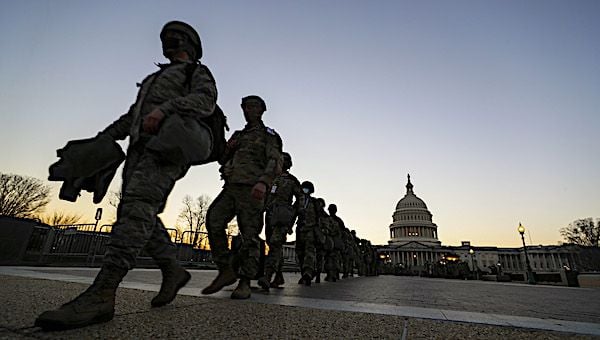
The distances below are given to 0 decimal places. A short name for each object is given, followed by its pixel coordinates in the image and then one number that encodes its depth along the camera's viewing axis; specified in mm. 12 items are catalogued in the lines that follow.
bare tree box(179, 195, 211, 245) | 46625
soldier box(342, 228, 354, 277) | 11664
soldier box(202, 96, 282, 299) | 3494
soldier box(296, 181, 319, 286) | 6728
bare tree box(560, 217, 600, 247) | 51344
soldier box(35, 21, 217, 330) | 1780
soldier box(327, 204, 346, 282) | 9085
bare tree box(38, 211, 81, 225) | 49147
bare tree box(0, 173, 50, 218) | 34094
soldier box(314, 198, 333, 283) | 7453
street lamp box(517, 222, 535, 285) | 22578
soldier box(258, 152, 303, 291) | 5262
